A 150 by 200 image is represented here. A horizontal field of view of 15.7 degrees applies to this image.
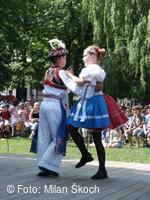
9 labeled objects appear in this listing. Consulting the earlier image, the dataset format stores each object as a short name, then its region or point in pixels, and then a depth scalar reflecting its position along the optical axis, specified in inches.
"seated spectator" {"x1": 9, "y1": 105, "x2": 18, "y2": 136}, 938.6
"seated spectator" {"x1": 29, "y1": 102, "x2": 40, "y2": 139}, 701.9
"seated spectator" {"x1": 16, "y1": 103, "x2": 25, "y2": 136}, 941.2
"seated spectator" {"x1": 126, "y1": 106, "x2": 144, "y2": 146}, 790.5
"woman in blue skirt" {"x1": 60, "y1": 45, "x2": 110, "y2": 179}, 289.7
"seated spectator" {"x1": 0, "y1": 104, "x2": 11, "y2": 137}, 904.3
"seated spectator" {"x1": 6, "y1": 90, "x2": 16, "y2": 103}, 1570.4
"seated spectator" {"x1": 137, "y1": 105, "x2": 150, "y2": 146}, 768.9
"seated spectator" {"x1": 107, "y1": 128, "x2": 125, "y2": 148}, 725.3
